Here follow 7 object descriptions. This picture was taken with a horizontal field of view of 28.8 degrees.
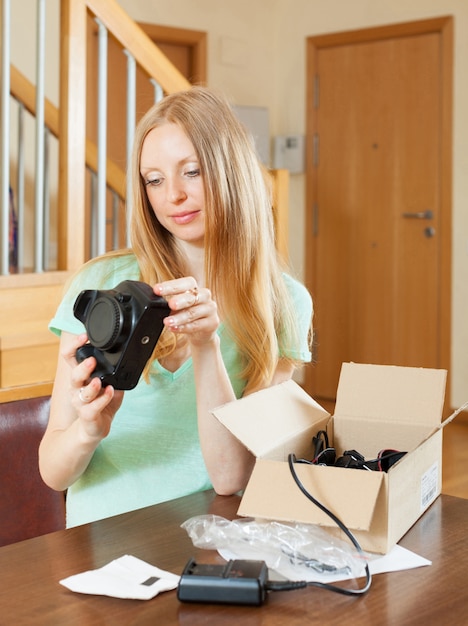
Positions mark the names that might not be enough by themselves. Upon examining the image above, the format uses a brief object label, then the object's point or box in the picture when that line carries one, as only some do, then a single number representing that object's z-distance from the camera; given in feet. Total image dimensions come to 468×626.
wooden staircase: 8.81
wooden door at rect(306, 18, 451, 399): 16.17
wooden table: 2.79
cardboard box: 3.19
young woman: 4.37
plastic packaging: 3.10
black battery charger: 2.86
